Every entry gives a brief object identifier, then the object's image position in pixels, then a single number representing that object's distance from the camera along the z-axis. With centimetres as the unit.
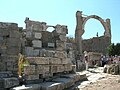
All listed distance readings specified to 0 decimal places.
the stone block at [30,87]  293
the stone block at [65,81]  369
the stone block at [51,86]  317
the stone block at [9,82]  312
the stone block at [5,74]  354
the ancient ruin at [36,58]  342
